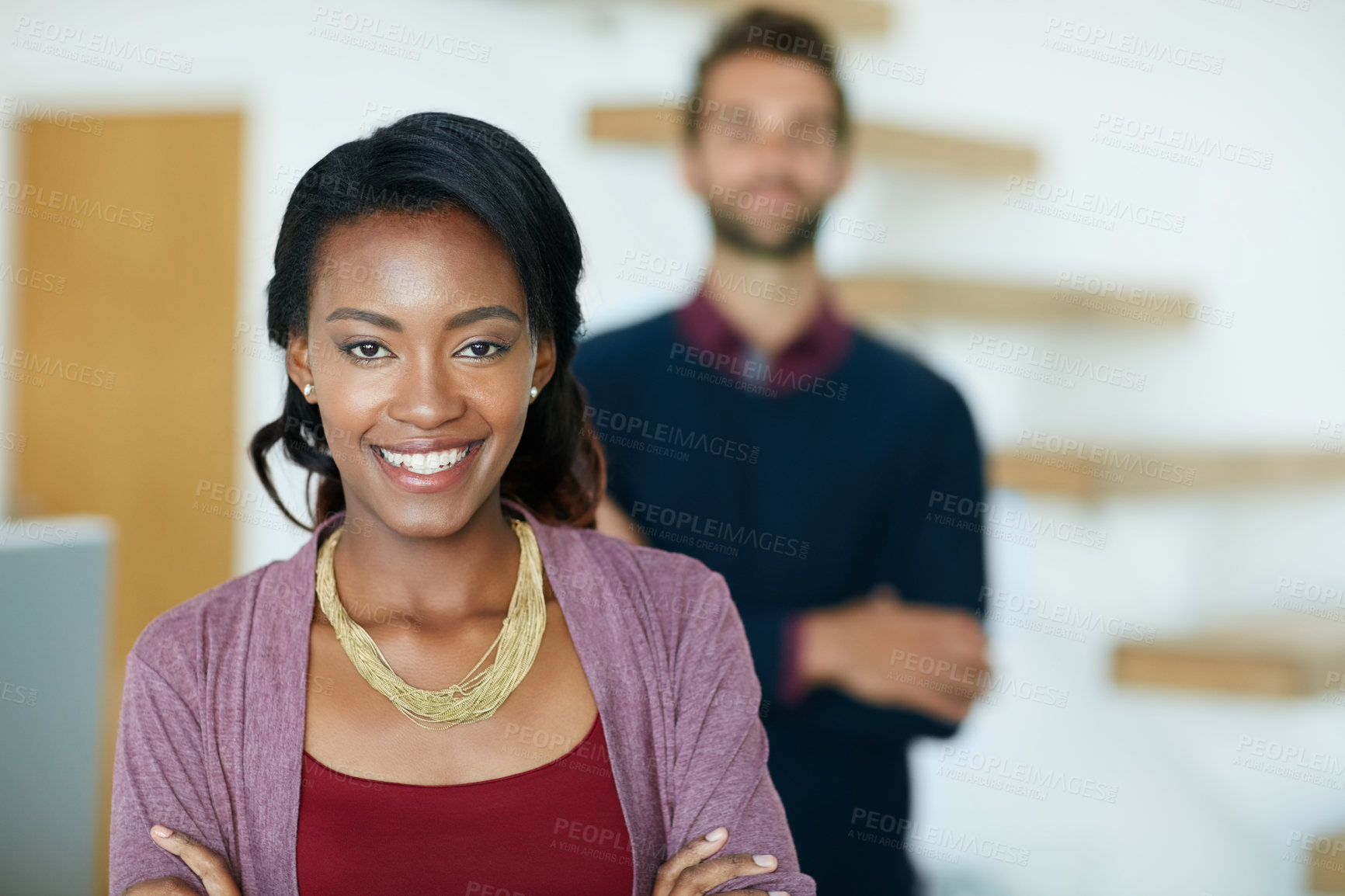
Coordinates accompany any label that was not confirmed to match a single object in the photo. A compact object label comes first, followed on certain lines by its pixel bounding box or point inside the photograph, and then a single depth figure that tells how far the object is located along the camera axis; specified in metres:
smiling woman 1.28
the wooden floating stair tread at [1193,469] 2.62
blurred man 2.32
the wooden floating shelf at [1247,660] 2.46
